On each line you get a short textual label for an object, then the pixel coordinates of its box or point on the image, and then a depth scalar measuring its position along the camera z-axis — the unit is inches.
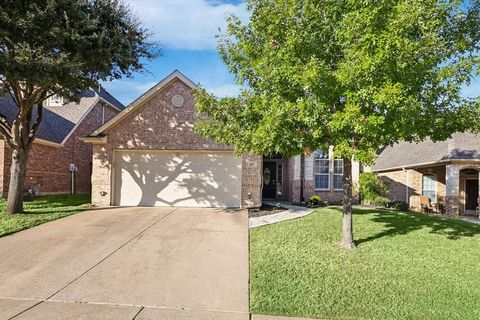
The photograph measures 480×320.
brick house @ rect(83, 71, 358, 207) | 575.8
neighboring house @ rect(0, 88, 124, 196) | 691.4
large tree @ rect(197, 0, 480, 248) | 265.1
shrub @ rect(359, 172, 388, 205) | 716.2
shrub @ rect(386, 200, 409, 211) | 672.4
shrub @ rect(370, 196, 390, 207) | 727.6
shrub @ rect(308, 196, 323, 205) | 672.2
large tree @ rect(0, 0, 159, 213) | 410.6
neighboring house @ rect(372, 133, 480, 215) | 652.7
